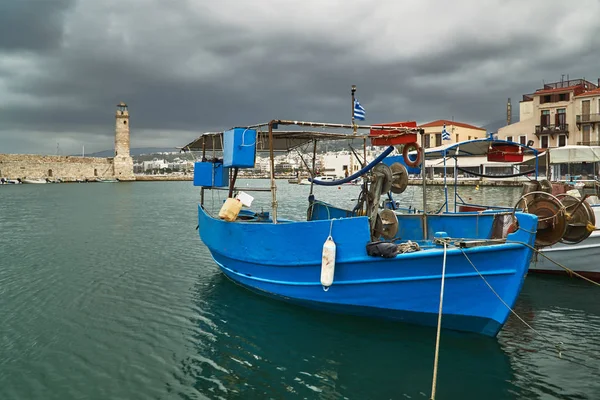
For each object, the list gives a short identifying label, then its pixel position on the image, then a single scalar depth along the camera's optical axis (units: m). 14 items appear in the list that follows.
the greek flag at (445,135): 18.91
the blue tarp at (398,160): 11.29
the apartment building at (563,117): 49.69
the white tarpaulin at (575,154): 14.24
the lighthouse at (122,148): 95.19
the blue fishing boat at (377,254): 6.45
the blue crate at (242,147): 8.26
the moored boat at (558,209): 7.73
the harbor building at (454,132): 73.25
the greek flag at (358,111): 10.44
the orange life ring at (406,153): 8.70
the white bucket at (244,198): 8.90
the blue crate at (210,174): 10.80
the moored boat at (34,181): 86.34
